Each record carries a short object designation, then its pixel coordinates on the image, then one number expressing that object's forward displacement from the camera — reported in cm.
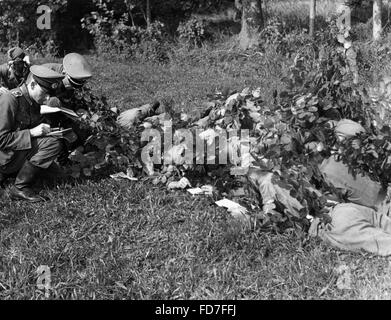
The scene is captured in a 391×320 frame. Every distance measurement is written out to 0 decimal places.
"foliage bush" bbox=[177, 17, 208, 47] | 1017
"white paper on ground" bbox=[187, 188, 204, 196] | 455
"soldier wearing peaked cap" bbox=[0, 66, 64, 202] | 445
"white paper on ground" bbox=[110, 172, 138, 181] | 484
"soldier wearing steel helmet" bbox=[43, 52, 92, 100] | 472
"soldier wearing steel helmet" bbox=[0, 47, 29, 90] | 530
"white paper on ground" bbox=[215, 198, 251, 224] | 398
